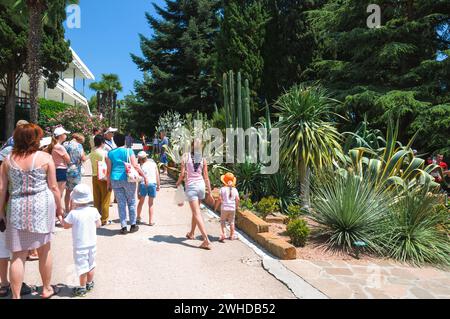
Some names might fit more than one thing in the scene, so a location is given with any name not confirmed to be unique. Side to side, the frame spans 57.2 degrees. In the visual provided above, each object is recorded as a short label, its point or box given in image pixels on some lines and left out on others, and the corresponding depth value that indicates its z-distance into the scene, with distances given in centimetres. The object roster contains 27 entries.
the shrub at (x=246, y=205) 825
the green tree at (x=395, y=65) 1408
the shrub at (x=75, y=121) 2470
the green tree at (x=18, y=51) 2072
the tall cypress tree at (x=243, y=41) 1823
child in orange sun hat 651
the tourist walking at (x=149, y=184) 734
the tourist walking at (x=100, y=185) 716
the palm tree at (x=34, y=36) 1750
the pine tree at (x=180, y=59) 2911
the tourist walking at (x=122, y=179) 649
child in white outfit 411
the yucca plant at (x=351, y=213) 616
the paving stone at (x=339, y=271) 509
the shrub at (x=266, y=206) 773
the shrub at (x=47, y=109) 2772
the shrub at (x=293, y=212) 723
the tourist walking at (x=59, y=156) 649
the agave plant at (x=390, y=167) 702
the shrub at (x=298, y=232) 612
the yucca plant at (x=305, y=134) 838
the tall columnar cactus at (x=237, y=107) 1043
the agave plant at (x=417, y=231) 589
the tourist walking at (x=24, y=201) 372
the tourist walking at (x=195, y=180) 603
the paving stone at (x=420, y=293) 440
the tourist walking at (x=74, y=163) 723
